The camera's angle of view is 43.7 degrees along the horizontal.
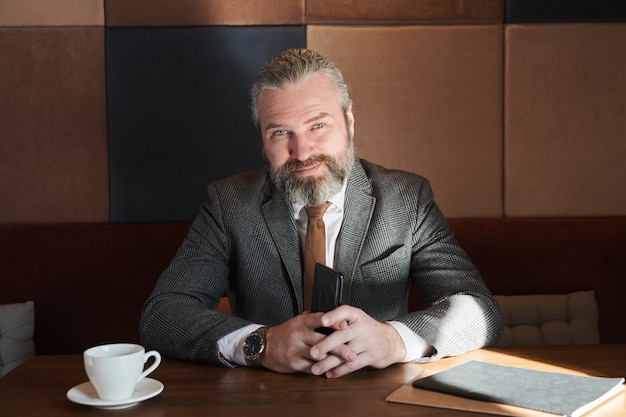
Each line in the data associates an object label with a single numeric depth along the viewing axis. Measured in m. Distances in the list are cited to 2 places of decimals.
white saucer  1.36
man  2.10
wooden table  1.34
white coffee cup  1.33
